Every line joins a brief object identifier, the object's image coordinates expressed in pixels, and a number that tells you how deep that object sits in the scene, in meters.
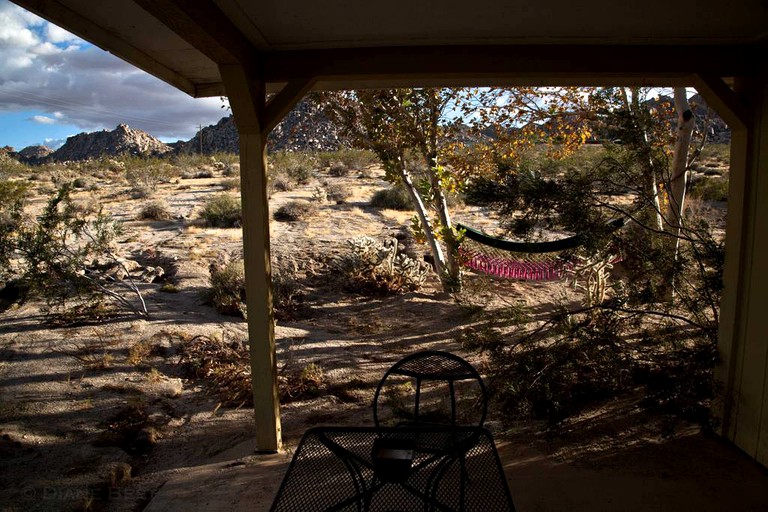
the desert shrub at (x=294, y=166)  14.66
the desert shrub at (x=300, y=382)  4.27
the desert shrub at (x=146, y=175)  13.35
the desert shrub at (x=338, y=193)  12.26
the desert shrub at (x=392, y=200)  11.56
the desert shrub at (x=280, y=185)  13.29
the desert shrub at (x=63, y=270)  5.34
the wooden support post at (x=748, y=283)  2.76
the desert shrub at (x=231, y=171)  16.67
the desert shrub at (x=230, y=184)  13.73
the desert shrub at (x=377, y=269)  7.48
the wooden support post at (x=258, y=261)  2.89
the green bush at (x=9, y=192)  6.46
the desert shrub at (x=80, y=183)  14.10
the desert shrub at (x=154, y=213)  10.98
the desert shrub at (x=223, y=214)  10.27
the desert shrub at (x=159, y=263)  7.62
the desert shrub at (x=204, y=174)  16.91
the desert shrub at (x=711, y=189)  9.74
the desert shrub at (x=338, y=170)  16.42
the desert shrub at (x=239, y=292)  6.31
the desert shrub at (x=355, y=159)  17.36
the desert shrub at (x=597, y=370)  2.97
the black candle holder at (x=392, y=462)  1.70
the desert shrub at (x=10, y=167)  15.52
